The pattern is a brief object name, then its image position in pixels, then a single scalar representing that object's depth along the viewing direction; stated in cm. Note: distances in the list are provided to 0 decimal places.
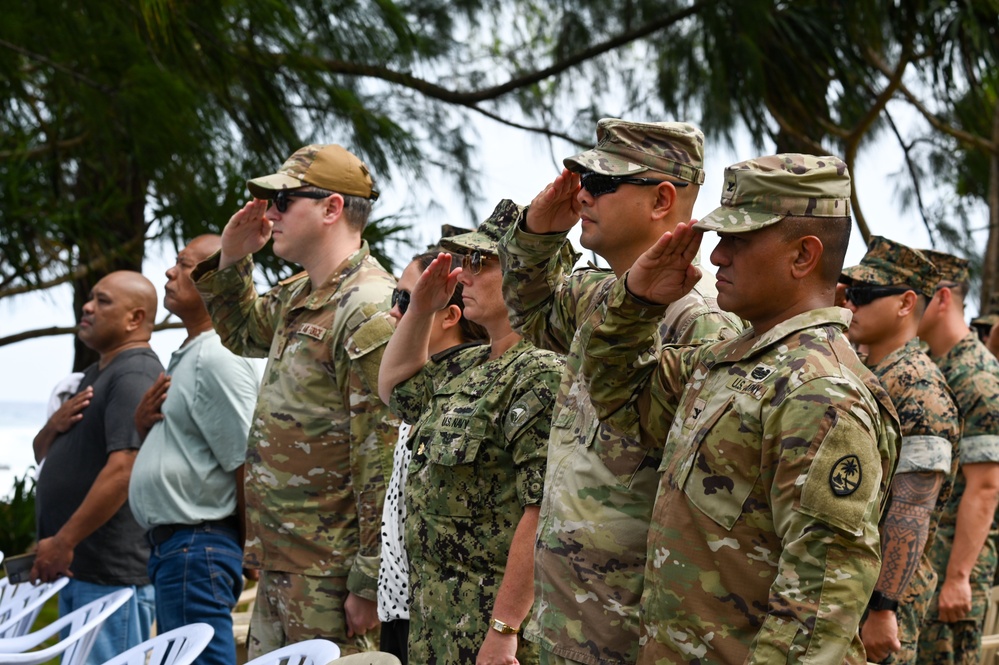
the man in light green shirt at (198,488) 707
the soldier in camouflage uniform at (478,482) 511
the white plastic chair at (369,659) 429
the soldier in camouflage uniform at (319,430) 629
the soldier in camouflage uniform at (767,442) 341
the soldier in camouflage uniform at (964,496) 776
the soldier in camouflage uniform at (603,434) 432
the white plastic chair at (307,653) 455
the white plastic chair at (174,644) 495
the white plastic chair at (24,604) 673
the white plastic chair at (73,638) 559
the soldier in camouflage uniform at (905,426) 631
